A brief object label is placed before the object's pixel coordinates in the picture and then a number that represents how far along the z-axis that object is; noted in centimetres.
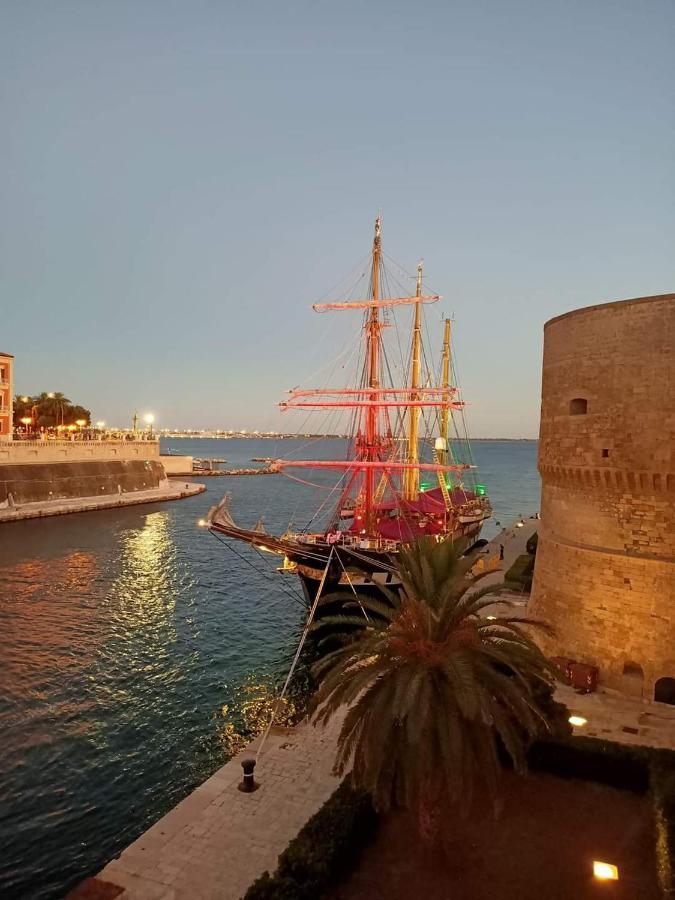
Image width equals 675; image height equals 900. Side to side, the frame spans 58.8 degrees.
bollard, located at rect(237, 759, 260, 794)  1079
